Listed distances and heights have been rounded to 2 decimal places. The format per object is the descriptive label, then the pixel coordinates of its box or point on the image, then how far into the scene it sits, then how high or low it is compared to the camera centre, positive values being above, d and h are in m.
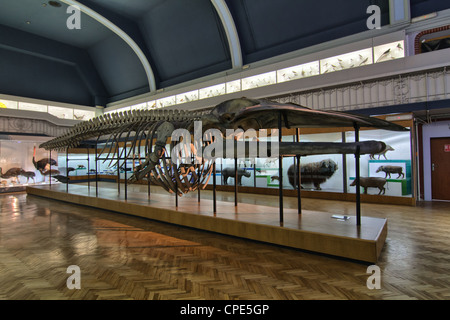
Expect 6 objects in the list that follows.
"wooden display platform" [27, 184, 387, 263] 3.38 -0.95
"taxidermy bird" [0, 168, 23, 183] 12.02 -0.20
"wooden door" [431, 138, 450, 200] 8.42 -0.20
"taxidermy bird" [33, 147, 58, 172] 13.01 +0.23
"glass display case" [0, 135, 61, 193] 12.12 +0.29
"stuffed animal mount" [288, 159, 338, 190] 8.75 -0.28
